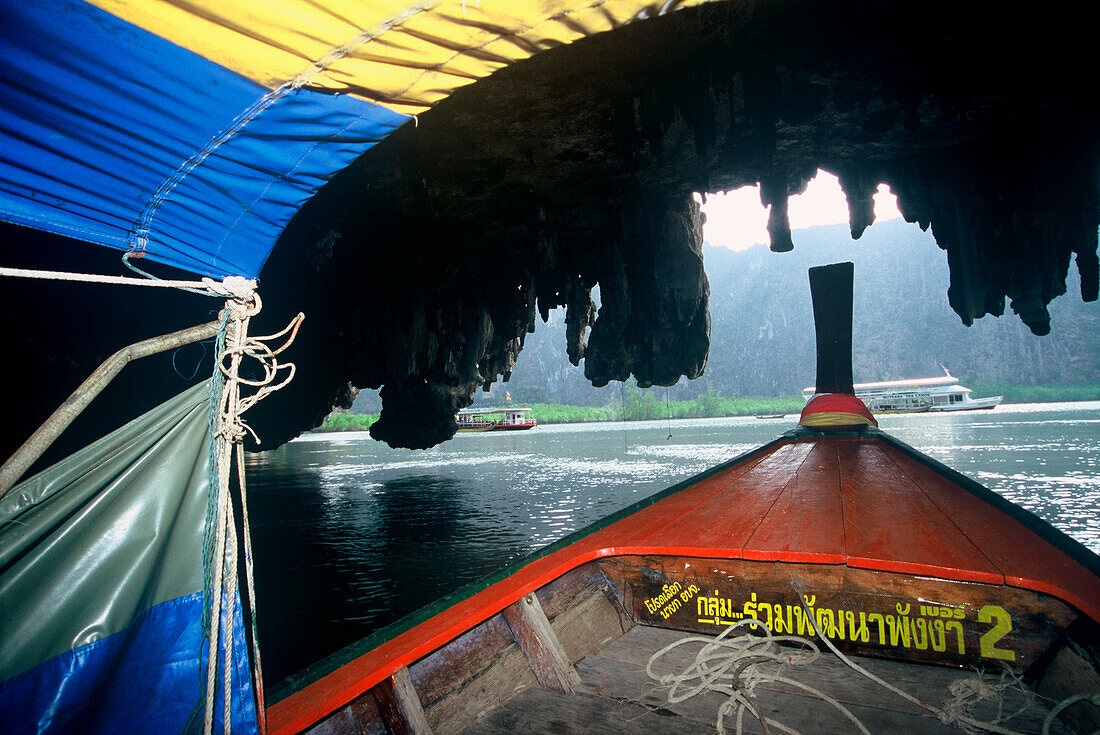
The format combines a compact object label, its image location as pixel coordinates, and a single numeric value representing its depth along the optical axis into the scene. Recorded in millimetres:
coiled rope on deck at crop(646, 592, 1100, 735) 1709
